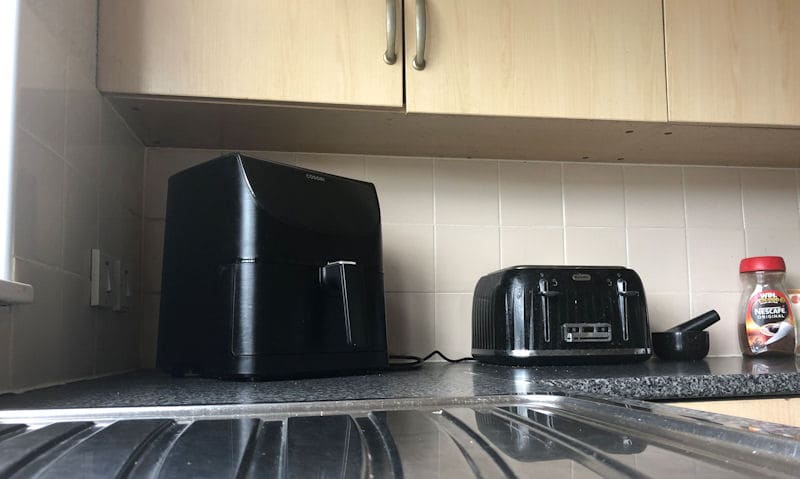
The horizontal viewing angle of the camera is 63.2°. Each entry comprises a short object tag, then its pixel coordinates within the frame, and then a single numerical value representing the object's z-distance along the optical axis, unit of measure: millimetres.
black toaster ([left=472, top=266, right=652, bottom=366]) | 1052
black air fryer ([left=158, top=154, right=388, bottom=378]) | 854
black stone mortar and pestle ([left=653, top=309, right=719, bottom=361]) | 1155
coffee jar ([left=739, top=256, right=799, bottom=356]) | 1265
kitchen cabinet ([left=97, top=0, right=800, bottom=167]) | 991
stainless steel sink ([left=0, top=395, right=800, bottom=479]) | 393
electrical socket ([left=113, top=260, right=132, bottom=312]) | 1051
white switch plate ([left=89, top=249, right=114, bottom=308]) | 962
